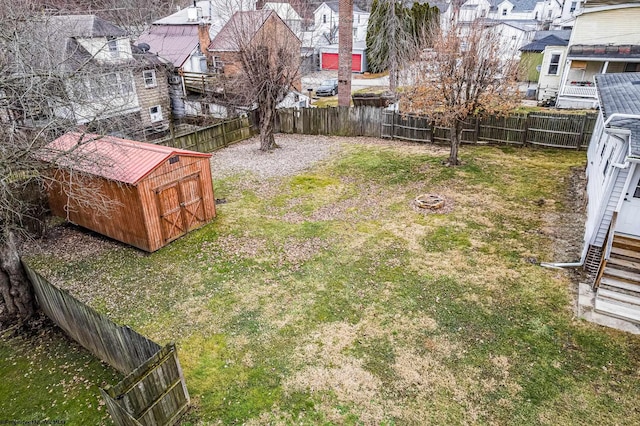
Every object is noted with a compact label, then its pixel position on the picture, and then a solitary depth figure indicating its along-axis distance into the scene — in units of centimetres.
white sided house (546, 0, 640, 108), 2411
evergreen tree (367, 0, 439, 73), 2966
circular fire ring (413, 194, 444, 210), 1405
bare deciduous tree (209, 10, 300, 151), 1866
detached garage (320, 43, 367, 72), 4672
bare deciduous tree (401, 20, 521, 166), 1573
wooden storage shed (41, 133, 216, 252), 1102
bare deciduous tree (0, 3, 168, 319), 765
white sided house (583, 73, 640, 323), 888
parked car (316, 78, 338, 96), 3559
